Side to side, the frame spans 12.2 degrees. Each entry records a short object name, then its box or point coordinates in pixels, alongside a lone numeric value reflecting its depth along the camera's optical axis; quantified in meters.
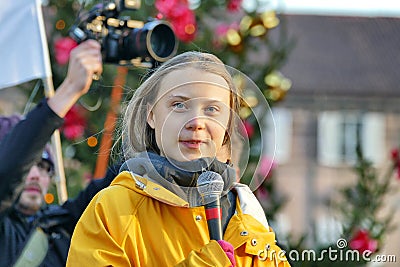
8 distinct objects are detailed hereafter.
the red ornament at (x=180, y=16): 10.81
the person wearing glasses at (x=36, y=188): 6.14
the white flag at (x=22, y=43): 7.80
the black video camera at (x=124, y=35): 6.76
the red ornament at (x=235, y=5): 11.66
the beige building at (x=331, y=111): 43.23
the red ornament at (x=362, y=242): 9.89
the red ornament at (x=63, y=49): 10.90
